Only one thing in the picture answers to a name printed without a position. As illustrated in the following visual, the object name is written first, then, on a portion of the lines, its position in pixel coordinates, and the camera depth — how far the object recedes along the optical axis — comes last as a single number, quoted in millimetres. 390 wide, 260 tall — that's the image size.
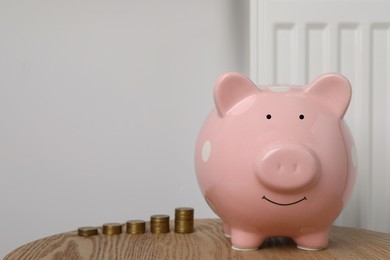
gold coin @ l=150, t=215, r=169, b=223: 1059
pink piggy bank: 817
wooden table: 867
